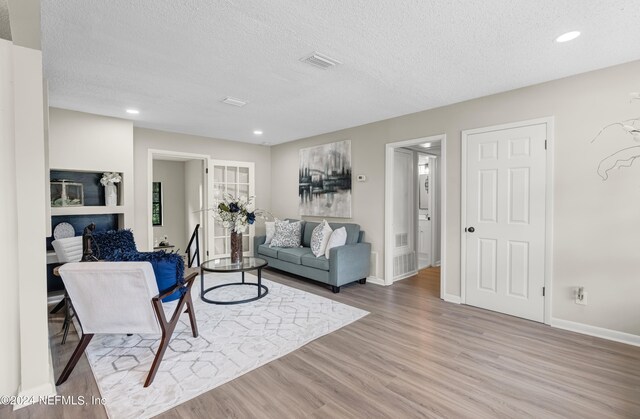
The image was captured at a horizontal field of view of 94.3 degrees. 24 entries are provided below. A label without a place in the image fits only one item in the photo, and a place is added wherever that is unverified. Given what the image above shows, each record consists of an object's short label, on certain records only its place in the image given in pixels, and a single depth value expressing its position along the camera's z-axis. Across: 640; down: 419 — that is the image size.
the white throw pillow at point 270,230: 5.45
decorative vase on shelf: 4.23
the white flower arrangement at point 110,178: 4.19
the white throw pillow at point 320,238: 4.40
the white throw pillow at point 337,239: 4.27
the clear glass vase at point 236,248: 3.84
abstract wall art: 4.96
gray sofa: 4.06
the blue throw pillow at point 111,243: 3.12
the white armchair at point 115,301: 1.93
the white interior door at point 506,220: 3.05
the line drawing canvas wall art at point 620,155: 2.55
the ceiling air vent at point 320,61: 2.43
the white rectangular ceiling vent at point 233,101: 3.47
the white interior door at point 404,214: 4.63
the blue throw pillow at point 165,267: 2.45
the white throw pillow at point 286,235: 5.17
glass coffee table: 3.55
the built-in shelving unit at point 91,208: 4.00
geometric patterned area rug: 1.94
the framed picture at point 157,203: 6.45
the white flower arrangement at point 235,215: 3.86
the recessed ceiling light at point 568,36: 2.11
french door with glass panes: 5.68
